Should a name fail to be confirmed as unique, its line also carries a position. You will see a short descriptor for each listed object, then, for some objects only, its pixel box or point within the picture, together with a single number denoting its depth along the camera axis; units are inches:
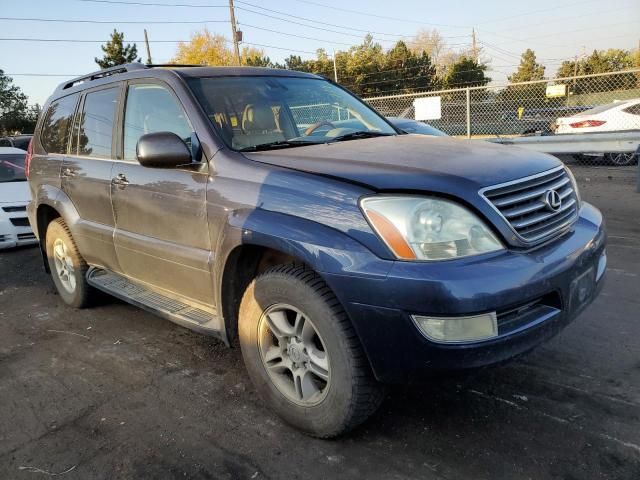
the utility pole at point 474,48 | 2597.4
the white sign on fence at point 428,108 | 503.2
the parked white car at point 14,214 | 290.4
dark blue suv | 83.1
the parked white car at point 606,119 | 449.7
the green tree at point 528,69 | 2187.6
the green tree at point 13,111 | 1833.2
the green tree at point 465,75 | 1734.7
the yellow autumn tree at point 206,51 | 1974.7
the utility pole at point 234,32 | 1266.0
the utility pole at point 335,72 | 2055.7
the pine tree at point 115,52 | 1863.9
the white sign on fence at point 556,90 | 493.0
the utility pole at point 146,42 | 2003.8
